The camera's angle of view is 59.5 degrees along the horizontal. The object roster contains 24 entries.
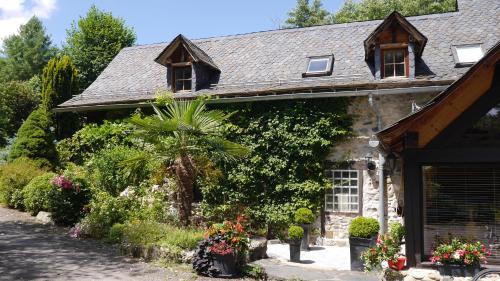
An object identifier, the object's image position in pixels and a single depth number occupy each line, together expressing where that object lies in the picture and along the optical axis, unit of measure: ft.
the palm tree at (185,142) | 34.55
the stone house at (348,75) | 38.47
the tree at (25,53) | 142.61
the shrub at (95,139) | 48.55
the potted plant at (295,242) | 31.30
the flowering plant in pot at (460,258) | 20.12
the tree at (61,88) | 64.13
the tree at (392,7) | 93.56
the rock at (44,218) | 41.55
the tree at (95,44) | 95.91
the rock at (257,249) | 29.81
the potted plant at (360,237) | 28.53
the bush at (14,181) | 47.58
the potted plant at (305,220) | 35.99
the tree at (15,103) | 91.39
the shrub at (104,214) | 36.65
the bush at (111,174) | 43.37
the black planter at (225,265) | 26.58
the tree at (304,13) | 126.00
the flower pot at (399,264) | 21.93
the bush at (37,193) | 43.14
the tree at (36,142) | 54.70
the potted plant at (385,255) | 22.09
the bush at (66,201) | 40.09
